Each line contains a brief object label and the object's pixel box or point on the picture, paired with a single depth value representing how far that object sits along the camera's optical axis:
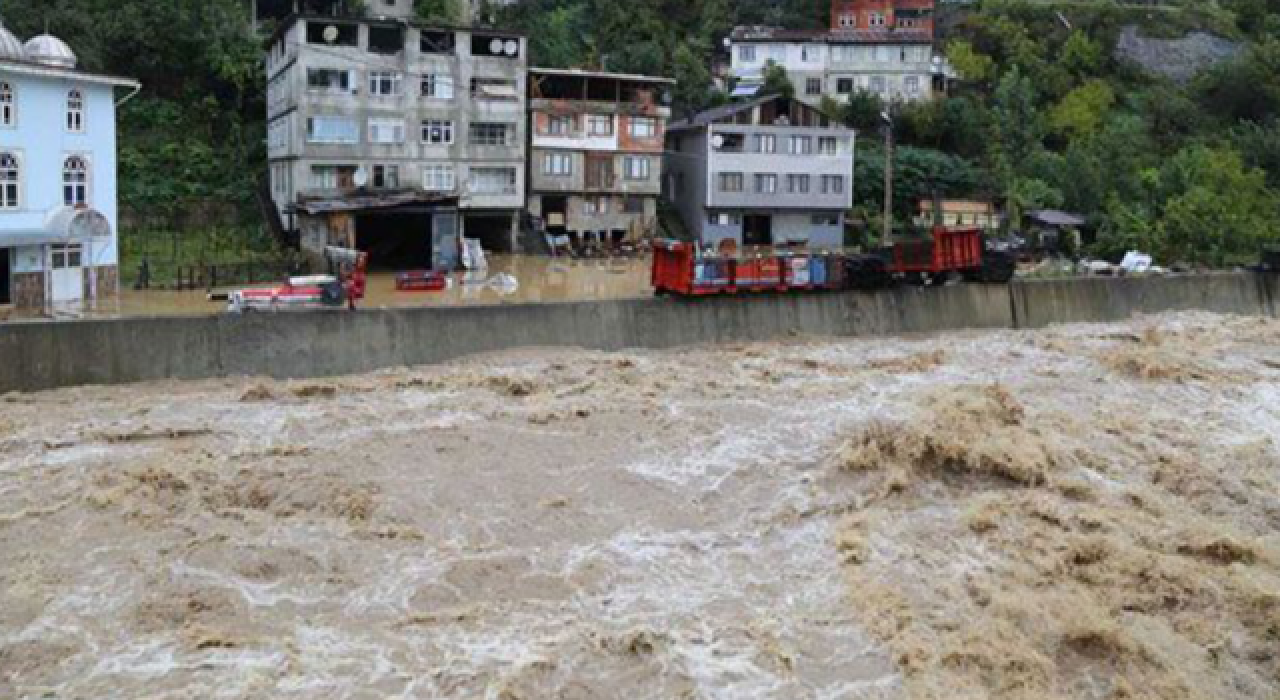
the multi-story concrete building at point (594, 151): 51.84
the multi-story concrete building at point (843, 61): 65.31
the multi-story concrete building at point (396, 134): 44.34
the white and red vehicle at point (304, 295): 28.61
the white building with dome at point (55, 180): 31.73
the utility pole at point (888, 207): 47.71
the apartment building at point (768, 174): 54.22
